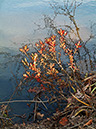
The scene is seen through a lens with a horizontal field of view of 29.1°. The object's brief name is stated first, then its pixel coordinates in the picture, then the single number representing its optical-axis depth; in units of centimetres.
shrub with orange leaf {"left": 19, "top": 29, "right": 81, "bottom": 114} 219
